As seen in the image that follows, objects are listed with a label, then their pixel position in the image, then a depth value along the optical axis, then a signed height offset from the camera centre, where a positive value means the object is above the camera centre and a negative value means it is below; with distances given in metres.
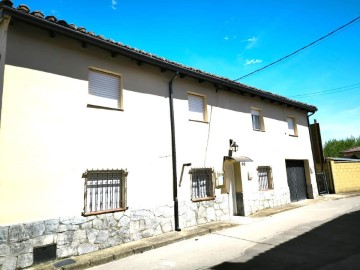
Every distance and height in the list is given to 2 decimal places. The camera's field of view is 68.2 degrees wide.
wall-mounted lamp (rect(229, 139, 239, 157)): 10.59 +1.32
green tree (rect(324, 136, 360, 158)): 44.22 +5.06
